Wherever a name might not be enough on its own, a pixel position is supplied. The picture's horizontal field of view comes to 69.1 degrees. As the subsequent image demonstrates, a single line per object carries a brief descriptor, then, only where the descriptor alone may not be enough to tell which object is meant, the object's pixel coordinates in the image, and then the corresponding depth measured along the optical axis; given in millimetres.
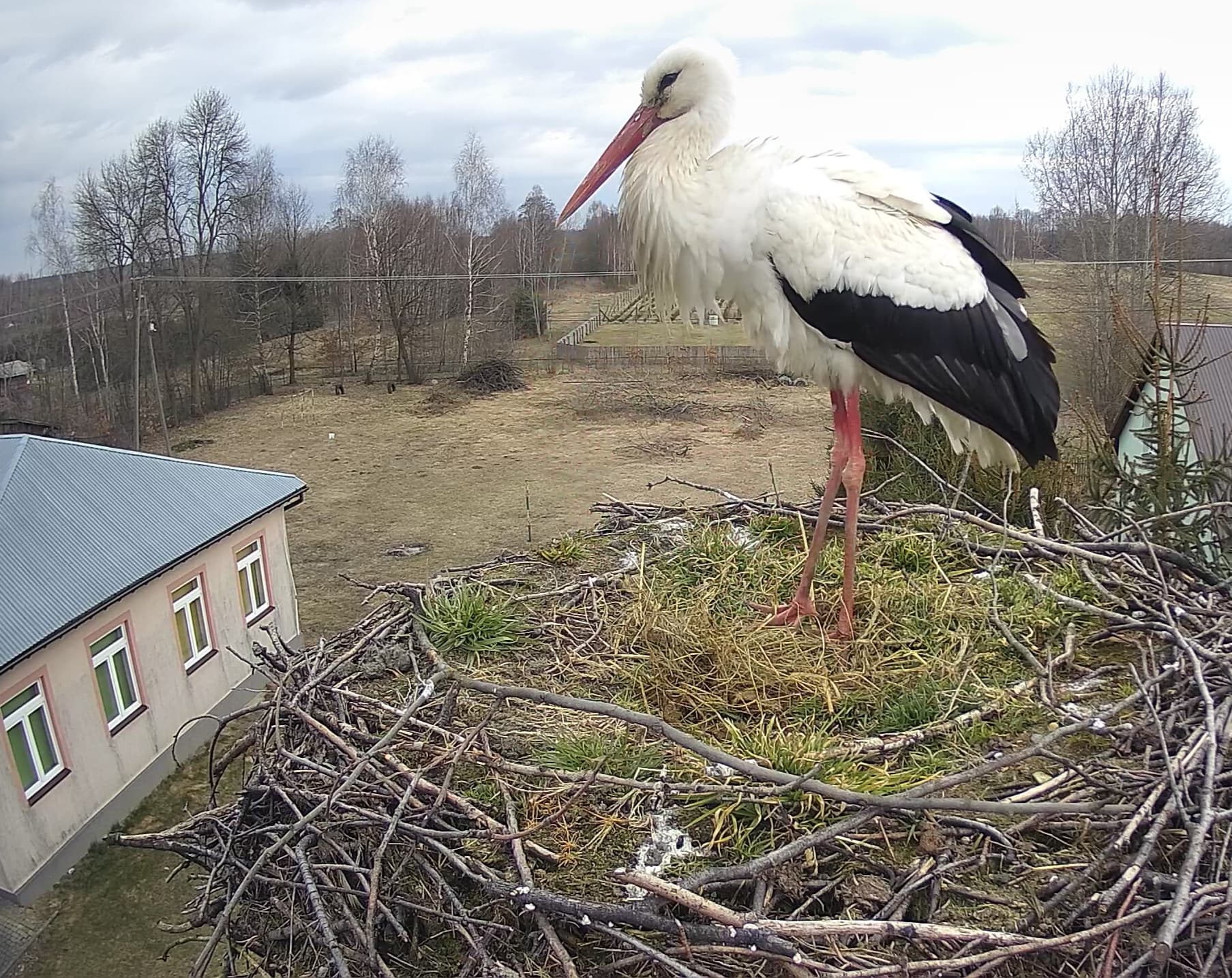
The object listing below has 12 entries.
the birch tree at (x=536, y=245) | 28911
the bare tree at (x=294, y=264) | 23984
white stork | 2430
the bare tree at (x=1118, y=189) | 12711
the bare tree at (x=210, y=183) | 22188
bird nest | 1555
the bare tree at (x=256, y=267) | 23266
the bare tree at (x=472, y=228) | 25500
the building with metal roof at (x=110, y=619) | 5707
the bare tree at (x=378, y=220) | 25891
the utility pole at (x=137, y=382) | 15084
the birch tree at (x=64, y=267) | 17875
